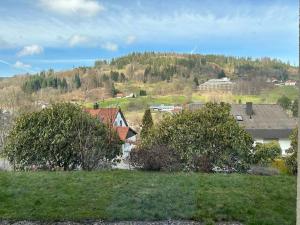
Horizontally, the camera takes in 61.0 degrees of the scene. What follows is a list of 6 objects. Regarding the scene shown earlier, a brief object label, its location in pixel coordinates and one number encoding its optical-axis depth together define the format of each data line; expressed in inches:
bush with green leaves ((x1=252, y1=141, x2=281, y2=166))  348.9
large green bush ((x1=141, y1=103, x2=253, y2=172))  333.2
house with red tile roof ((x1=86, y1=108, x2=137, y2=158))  373.8
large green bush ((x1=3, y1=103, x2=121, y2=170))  335.2
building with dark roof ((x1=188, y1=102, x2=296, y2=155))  845.0
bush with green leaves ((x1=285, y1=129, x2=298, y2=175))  341.3
